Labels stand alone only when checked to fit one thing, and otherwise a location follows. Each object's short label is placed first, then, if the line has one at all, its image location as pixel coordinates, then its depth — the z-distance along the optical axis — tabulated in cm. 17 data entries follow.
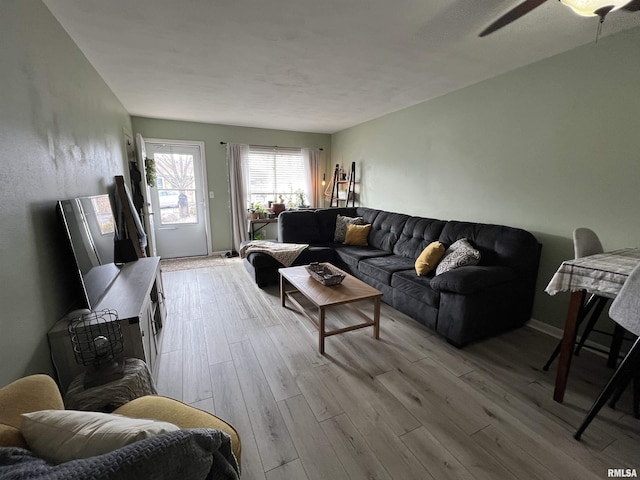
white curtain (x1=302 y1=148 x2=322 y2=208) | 585
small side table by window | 513
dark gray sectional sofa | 230
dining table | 143
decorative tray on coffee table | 255
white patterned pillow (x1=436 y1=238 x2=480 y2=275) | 257
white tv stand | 144
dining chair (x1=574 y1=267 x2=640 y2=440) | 128
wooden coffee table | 224
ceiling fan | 130
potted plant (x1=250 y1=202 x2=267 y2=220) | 526
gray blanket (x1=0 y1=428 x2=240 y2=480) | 54
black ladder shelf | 531
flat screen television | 159
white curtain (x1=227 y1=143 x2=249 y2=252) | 521
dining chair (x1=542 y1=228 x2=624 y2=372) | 187
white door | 492
